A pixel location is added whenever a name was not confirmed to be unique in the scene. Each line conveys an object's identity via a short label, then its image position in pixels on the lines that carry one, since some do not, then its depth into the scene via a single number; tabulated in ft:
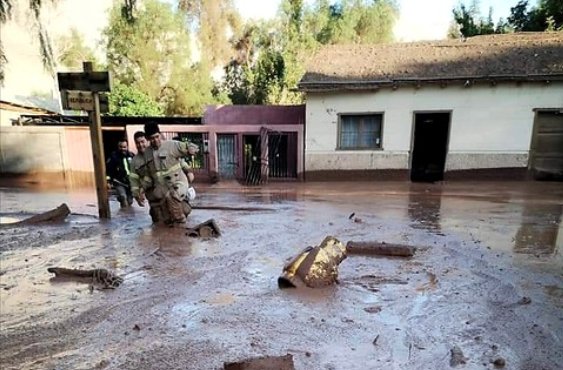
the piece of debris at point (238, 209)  26.58
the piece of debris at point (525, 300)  11.13
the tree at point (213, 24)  74.79
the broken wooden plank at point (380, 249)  15.51
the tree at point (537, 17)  53.26
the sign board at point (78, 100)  21.39
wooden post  22.22
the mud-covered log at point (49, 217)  22.17
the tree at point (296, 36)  71.77
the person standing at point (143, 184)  19.79
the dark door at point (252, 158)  45.01
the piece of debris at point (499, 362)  8.05
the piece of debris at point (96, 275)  12.82
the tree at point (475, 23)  60.59
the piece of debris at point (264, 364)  7.60
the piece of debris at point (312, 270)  12.28
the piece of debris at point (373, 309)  10.66
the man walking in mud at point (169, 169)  19.42
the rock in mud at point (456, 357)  8.16
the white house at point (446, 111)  39.81
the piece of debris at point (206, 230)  18.92
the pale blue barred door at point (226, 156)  45.06
